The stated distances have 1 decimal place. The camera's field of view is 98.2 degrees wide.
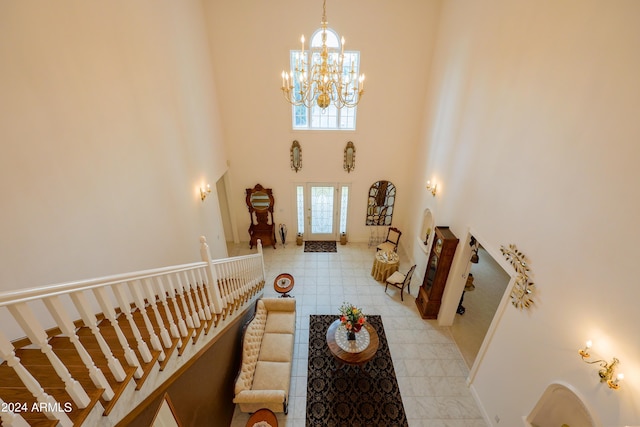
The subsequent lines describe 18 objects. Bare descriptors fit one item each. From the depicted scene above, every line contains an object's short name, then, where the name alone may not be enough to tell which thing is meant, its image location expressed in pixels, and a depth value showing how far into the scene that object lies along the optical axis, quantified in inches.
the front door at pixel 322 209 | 349.1
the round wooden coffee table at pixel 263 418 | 162.9
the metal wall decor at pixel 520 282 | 141.1
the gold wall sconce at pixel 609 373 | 97.6
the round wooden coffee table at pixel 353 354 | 195.5
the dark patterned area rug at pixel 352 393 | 180.5
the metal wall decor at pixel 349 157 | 322.7
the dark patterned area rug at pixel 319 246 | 358.6
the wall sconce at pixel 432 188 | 269.2
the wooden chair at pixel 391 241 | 330.5
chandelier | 150.1
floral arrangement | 202.5
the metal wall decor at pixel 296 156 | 320.2
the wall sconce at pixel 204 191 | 246.0
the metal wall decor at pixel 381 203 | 346.6
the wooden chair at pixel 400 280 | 269.4
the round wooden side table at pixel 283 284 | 260.1
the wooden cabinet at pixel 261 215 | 340.2
